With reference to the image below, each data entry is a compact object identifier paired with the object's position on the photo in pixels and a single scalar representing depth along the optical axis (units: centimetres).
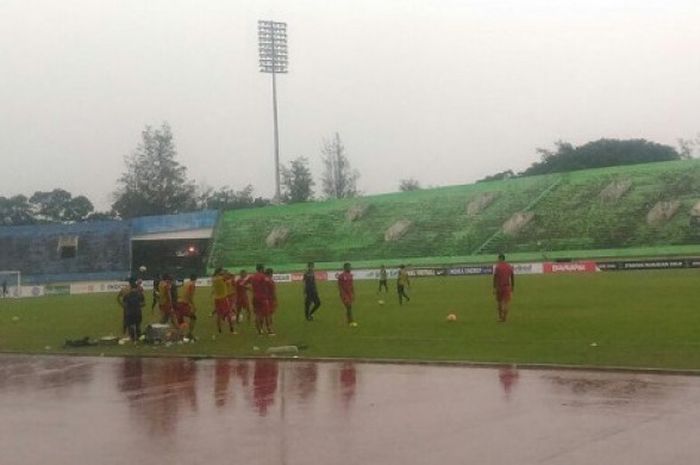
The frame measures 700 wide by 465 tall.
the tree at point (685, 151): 10679
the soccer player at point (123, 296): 2427
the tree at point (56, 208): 11988
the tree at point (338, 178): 11838
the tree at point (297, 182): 12250
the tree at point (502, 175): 10330
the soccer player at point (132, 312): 2378
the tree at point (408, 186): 12742
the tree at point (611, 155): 9325
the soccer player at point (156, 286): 2977
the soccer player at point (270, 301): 2328
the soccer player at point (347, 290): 2484
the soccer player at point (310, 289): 2623
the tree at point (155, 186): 11331
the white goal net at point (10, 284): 6516
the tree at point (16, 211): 11794
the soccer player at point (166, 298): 2412
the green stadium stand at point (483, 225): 6041
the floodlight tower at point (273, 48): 7938
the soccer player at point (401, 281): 3272
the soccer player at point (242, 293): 2533
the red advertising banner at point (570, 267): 5250
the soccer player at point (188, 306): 2286
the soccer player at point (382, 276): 4000
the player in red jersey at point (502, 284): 2322
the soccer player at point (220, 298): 2372
